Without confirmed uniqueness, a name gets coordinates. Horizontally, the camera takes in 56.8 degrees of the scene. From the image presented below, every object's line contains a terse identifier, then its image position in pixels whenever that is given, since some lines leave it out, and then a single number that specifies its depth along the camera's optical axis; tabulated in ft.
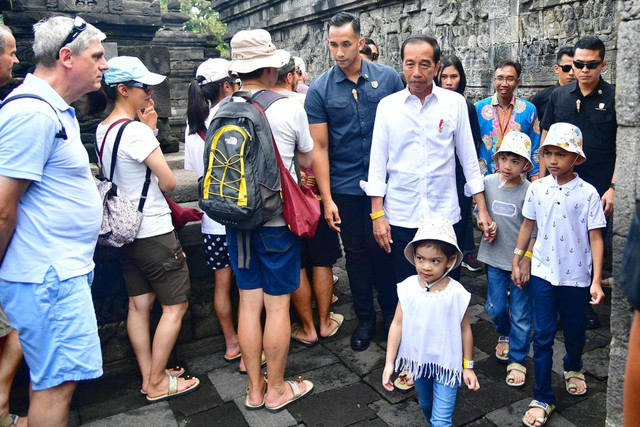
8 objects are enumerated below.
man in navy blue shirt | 13.37
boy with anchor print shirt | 10.32
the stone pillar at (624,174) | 7.89
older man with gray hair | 7.67
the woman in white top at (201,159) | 13.14
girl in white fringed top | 9.37
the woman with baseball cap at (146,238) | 10.97
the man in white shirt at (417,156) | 12.02
